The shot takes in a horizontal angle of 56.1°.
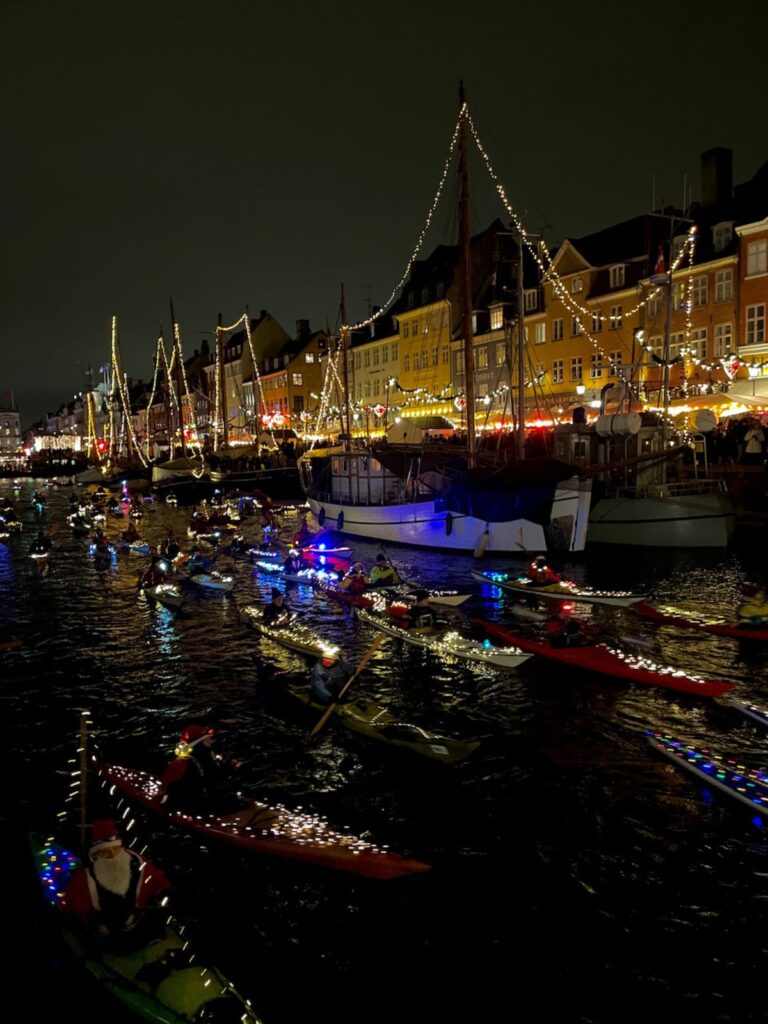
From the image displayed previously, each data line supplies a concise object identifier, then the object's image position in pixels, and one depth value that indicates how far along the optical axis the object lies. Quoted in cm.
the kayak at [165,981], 705
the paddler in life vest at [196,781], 1089
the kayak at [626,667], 1539
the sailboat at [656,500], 3238
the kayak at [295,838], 956
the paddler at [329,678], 1455
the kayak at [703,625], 1916
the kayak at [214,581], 2720
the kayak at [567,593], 2311
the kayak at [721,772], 1103
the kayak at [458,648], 1770
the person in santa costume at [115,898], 784
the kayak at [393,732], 1271
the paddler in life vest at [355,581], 2500
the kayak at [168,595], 2539
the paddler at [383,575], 2512
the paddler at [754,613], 1919
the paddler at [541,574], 2469
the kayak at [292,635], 1917
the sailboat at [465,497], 3120
